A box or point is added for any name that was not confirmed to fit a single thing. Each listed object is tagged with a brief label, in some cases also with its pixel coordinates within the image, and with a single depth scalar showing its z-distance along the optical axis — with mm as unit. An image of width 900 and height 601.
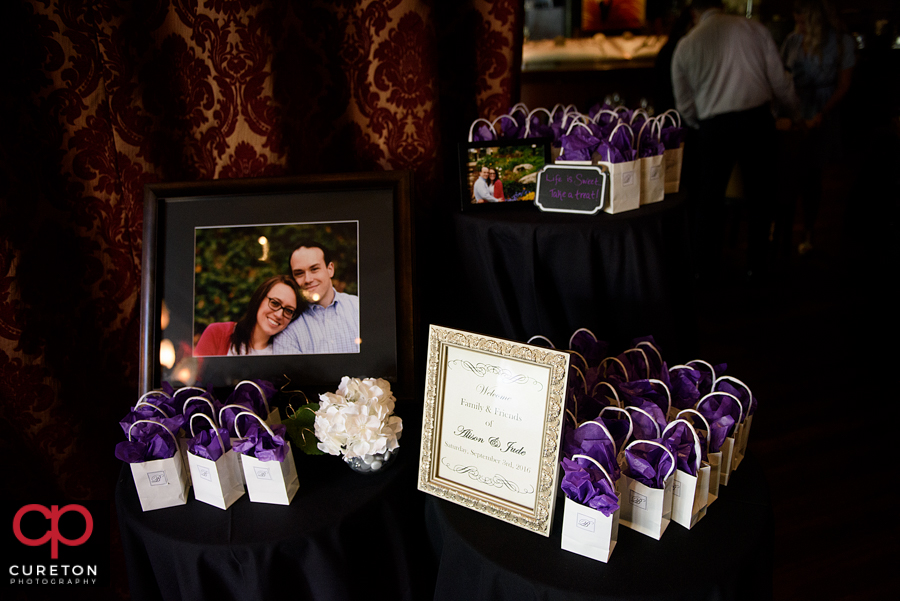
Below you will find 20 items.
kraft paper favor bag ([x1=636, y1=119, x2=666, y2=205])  1473
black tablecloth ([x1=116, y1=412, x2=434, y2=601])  1029
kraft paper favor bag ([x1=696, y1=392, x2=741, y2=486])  1029
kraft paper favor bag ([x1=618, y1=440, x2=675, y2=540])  919
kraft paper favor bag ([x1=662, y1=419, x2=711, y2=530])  918
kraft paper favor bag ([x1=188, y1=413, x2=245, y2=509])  1049
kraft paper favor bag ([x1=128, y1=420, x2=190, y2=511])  1062
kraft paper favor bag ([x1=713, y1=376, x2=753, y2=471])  1071
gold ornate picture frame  960
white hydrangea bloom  1053
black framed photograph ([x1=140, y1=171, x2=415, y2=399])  1314
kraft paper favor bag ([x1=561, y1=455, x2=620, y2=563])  897
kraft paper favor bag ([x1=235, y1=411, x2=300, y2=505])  1052
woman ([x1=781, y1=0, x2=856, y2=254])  3684
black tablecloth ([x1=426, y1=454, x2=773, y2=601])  887
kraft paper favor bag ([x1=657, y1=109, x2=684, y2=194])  1597
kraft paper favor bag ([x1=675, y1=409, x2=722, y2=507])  978
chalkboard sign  1396
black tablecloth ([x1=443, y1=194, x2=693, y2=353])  1390
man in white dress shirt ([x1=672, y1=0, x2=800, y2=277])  3078
